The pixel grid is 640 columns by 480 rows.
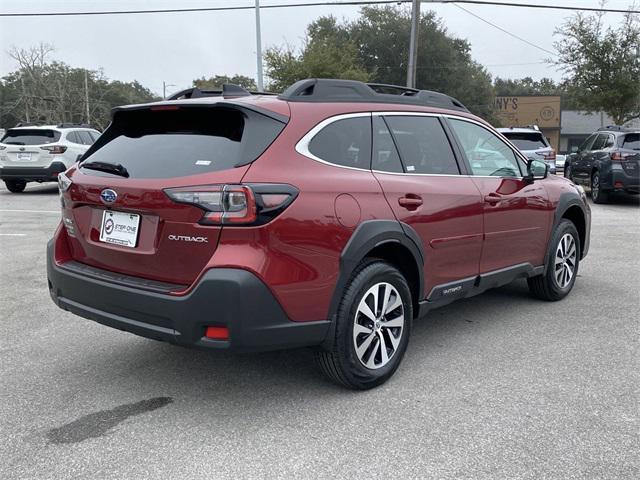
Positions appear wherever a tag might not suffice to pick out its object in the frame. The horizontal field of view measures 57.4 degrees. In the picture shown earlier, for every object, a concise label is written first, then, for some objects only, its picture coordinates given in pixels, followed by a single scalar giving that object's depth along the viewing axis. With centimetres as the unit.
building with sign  5688
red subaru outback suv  287
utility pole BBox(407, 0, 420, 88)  2236
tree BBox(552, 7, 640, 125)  2258
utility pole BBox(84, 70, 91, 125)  4675
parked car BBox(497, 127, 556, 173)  1350
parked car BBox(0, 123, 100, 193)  1418
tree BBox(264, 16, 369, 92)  2836
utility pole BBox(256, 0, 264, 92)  2496
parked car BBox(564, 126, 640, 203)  1240
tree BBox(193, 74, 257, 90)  5200
